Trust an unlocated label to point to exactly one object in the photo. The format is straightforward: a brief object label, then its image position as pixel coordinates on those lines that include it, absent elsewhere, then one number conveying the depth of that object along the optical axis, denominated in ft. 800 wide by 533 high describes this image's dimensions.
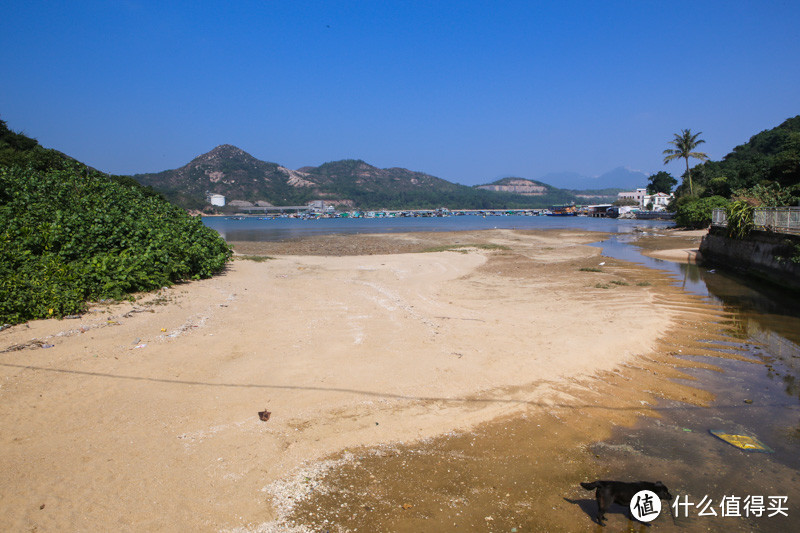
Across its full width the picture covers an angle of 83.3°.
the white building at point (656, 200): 355.15
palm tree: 214.48
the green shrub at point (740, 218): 68.13
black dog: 12.79
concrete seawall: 52.26
